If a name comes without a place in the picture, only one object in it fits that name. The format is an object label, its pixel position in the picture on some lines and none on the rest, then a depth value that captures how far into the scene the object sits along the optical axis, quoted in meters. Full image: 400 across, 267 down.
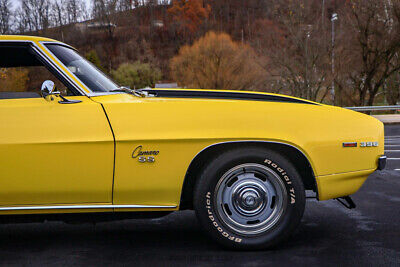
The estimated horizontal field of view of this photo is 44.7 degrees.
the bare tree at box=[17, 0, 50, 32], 32.20
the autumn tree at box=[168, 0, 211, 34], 104.56
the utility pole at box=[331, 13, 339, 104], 27.16
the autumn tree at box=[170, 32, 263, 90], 42.50
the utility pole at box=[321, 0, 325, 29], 29.05
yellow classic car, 3.58
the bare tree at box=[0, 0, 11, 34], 30.59
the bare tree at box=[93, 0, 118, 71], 86.04
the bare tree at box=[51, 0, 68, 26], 79.92
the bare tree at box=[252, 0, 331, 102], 27.20
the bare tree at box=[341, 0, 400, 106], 27.30
